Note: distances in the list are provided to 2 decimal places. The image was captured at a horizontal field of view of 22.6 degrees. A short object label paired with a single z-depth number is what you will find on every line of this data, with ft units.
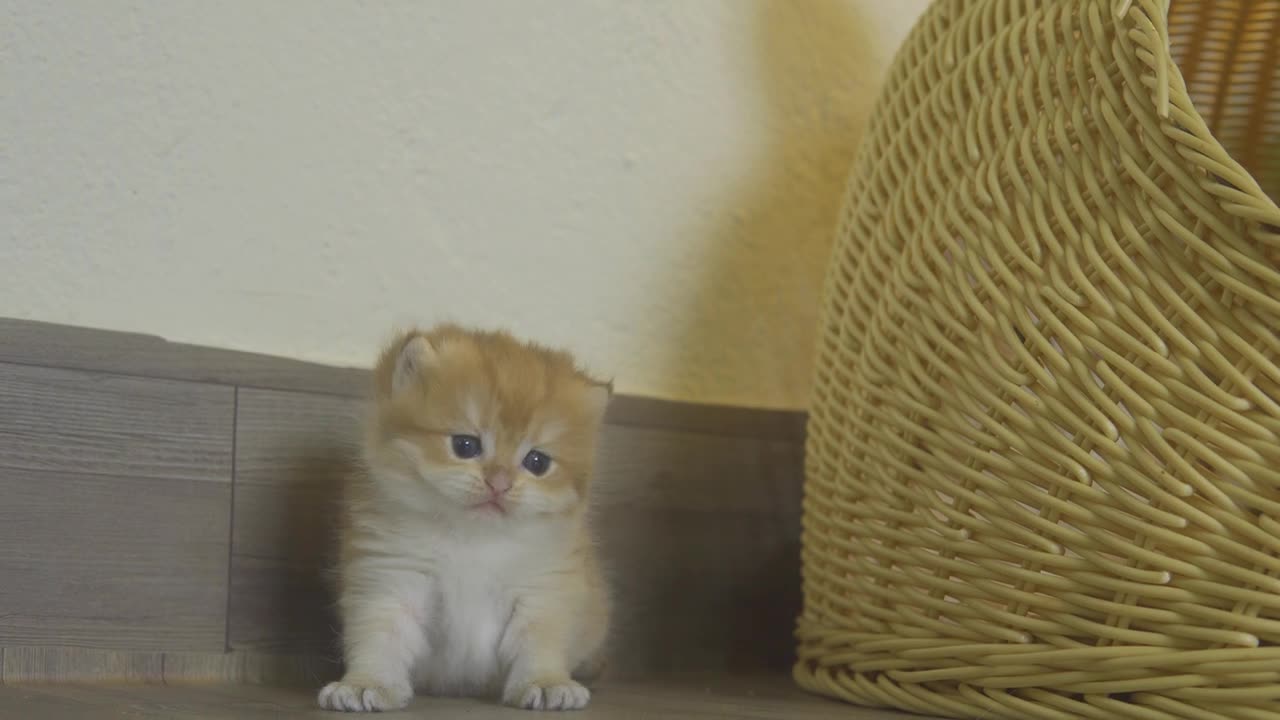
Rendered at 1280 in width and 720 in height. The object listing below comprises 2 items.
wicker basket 2.89
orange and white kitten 3.04
